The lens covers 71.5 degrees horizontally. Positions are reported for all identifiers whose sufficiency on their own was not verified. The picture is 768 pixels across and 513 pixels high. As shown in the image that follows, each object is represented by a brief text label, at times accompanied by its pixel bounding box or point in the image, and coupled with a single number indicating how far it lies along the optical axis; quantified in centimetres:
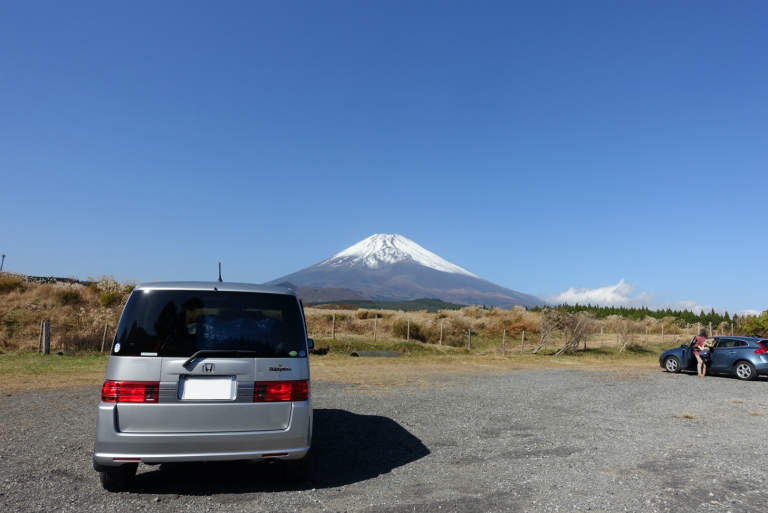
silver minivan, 438
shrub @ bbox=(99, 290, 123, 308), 3022
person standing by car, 1616
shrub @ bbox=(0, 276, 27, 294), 3159
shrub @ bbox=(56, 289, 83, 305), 3039
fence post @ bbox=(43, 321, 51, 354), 1919
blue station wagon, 1527
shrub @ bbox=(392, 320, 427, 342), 3578
